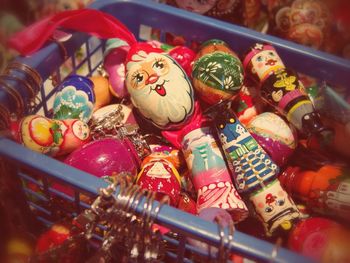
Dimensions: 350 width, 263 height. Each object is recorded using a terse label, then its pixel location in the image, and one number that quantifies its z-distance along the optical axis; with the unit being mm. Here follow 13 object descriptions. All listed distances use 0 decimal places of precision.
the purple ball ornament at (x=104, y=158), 688
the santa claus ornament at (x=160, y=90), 737
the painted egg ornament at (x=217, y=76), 708
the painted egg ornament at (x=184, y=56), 851
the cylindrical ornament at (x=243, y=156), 676
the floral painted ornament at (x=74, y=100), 799
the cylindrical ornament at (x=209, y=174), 673
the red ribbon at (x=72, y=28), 768
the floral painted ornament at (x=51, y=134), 692
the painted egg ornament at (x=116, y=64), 873
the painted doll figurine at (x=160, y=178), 675
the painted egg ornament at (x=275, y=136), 728
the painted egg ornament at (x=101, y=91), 885
